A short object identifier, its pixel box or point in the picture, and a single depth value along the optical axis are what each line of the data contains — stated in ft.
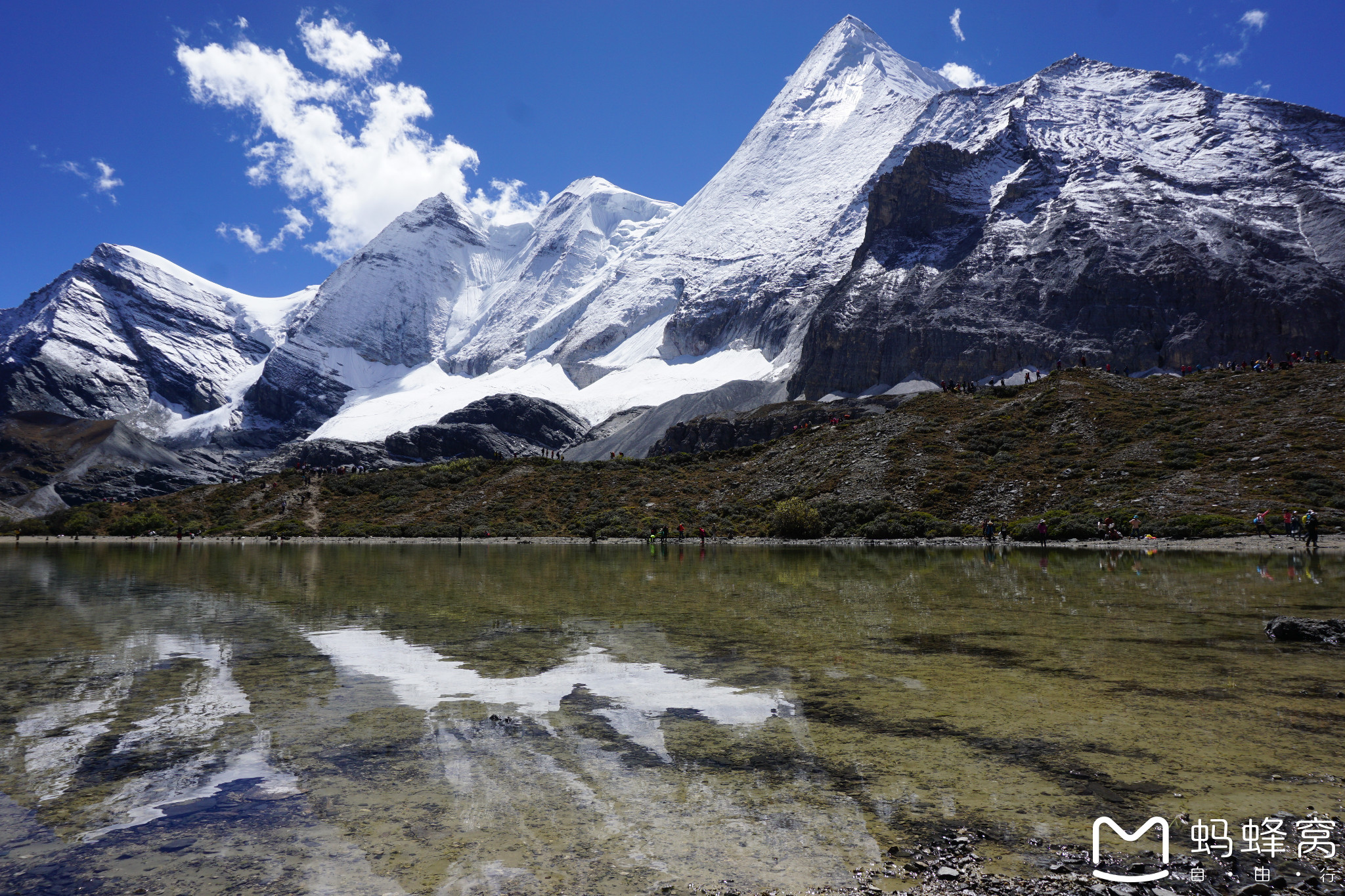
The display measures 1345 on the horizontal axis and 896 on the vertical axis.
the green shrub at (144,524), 197.16
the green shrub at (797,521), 140.26
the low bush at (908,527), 128.77
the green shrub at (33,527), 224.12
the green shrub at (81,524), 211.61
